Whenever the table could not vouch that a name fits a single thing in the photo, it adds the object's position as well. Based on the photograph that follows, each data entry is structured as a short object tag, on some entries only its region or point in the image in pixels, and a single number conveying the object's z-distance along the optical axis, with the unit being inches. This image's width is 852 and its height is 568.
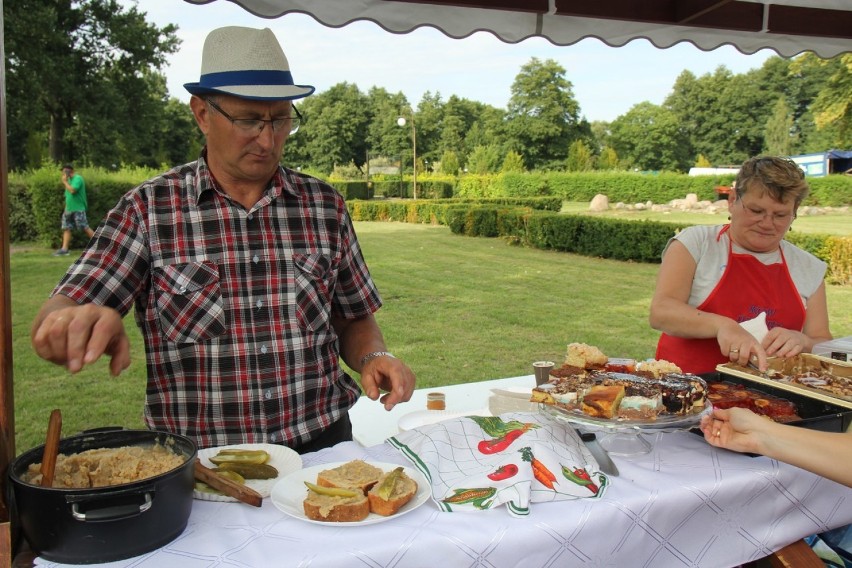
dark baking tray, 71.8
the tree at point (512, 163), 1686.8
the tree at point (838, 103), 928.9
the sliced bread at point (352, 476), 56.7
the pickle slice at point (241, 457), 63.0
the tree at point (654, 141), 2383.1
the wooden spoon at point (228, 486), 55.4
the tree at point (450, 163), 1827.0
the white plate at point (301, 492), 54.5
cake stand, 65.2
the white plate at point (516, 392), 98.4
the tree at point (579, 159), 1983.3
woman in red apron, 101.8
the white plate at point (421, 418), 97.1
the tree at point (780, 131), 1892.7
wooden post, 51.9
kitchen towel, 58.5
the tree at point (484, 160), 1804.9
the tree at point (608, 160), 2030.0
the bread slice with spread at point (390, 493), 54.2
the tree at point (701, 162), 1994.3
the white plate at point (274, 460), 60.8
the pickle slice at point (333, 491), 54.7
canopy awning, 120.9
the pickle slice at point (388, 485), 54.7
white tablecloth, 50.9
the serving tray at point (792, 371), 76.8
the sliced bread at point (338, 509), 53.1
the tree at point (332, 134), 2135.8
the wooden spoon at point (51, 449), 48.0
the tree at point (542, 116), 2282.2
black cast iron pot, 43.9
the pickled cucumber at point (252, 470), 61.7
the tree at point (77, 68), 932.0
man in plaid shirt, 75.6
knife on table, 66.2
